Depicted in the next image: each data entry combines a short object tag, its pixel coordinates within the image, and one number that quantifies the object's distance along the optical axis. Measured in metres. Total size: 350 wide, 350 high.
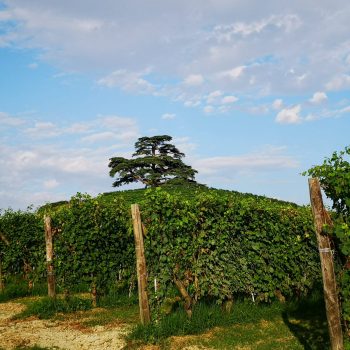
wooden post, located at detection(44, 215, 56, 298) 14.04
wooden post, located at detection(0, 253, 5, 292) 16.51
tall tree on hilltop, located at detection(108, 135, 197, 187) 53.47
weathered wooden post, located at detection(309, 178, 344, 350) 6.69
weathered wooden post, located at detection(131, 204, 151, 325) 9.89
